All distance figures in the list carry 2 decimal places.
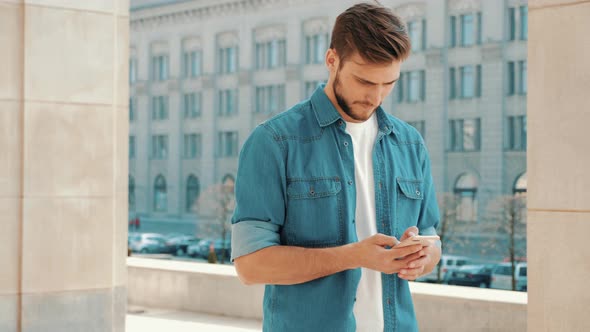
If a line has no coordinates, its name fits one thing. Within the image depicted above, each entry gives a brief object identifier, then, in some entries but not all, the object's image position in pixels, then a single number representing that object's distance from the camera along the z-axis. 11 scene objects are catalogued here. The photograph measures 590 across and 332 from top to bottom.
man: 2.28
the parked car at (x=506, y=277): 34.03
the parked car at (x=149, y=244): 48.22
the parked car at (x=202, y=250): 47.69
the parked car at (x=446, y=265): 36.03
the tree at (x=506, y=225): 42.50
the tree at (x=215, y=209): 55.31
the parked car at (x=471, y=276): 35.38
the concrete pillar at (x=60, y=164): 5.79
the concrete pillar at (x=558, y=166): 4.00
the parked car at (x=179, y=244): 48.78
